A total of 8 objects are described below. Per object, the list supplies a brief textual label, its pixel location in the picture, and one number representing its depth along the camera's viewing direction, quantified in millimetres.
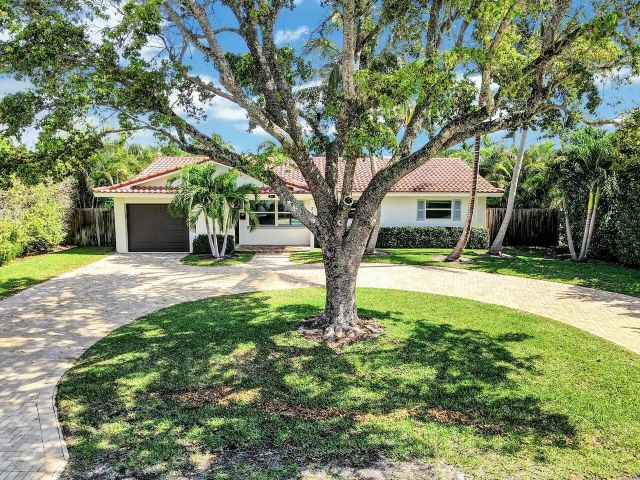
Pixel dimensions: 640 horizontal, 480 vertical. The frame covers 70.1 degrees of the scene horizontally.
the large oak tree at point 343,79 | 6781
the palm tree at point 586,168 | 16781
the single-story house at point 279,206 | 21562
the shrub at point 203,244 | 21000
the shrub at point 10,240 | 17244
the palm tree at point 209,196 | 17938
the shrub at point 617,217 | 16484
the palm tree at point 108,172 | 27406
